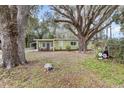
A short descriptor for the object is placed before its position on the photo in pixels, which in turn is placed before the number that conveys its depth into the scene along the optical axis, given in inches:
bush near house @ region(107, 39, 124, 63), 146.8
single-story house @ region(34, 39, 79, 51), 413.8
